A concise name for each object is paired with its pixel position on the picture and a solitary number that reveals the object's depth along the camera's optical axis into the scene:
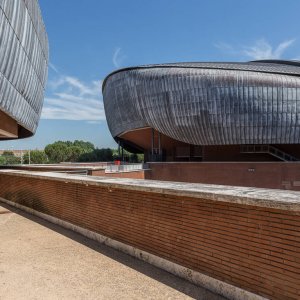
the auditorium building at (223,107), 37.12
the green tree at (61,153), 93.69
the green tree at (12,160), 113.19
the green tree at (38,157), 99.88
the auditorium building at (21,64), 17.72
